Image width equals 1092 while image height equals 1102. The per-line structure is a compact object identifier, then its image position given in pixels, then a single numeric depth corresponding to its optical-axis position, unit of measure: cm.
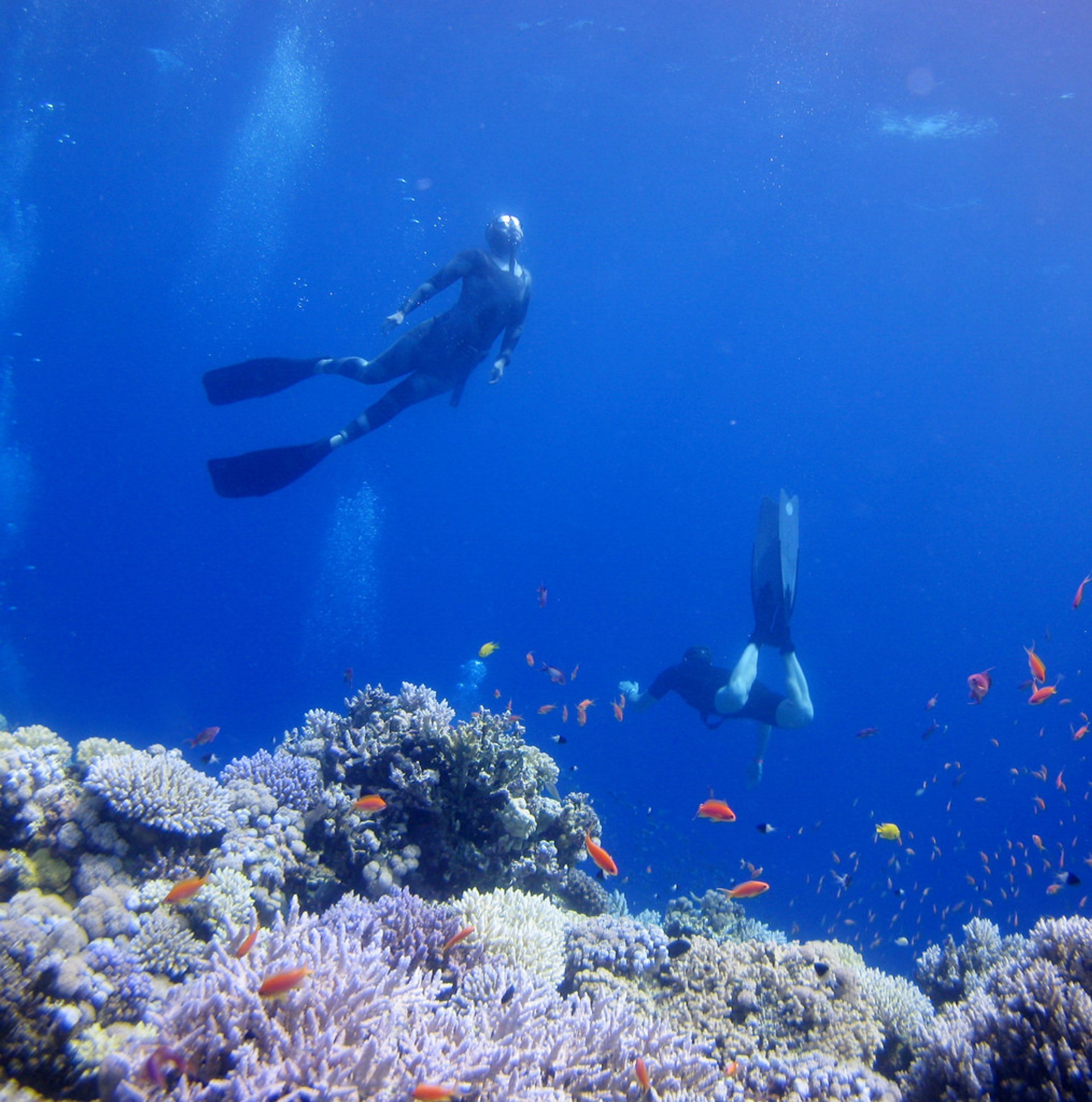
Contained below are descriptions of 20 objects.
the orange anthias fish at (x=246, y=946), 288
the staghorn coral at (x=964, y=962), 643
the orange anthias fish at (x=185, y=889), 358
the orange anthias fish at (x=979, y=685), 769
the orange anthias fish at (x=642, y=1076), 299
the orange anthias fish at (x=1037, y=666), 713
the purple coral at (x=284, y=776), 527
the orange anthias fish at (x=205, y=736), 737
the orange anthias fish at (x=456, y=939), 369
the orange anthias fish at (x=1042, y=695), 764
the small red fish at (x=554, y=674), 970
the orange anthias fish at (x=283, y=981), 244
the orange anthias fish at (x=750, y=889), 538
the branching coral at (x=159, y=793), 421
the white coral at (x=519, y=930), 427
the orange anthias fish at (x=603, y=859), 489
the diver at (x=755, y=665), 1374
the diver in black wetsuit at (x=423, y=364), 1114
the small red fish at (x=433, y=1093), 235
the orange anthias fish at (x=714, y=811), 593
